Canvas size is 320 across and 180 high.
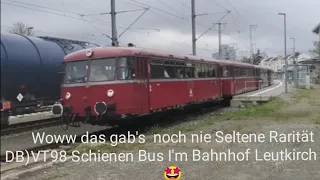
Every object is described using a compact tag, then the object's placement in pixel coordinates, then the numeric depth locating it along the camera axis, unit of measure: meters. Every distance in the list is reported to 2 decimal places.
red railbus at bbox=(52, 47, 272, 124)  8.98
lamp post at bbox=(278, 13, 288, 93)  32.39
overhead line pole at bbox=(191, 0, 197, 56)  24.29
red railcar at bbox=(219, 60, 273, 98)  21.31
